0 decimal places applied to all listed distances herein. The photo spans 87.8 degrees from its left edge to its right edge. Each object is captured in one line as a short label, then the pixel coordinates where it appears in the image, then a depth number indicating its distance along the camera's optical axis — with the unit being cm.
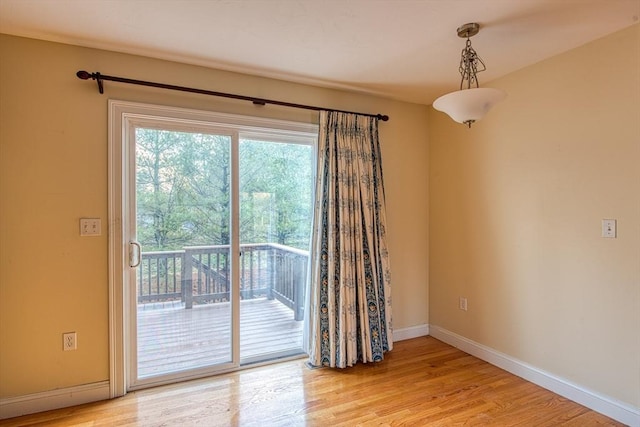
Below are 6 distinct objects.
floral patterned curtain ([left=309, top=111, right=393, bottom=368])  284
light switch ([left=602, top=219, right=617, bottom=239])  215
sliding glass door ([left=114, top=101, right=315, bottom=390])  253
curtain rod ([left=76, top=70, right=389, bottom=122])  222
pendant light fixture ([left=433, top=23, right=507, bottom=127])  177
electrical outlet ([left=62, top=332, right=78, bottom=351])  226
